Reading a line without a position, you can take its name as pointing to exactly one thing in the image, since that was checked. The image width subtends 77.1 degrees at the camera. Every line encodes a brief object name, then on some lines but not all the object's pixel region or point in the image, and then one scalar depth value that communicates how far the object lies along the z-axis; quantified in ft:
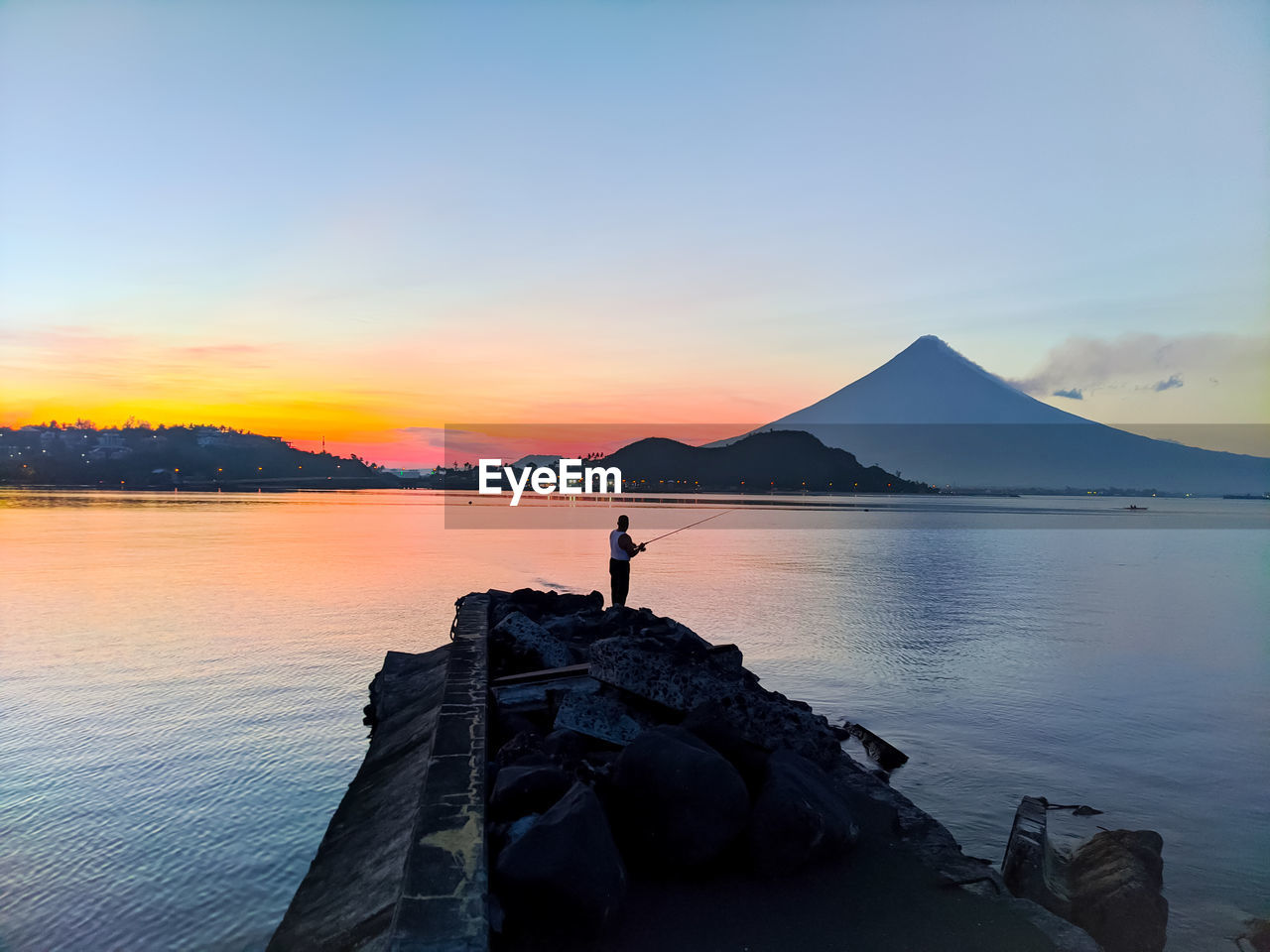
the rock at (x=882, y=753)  26.05
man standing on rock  42.22
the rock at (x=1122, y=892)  15.84
